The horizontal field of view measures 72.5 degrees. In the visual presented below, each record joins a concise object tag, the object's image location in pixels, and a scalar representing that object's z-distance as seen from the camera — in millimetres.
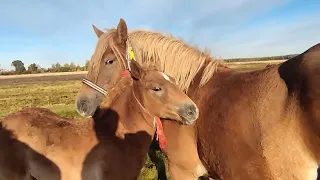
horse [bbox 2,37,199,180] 2480
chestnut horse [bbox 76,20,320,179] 1913
